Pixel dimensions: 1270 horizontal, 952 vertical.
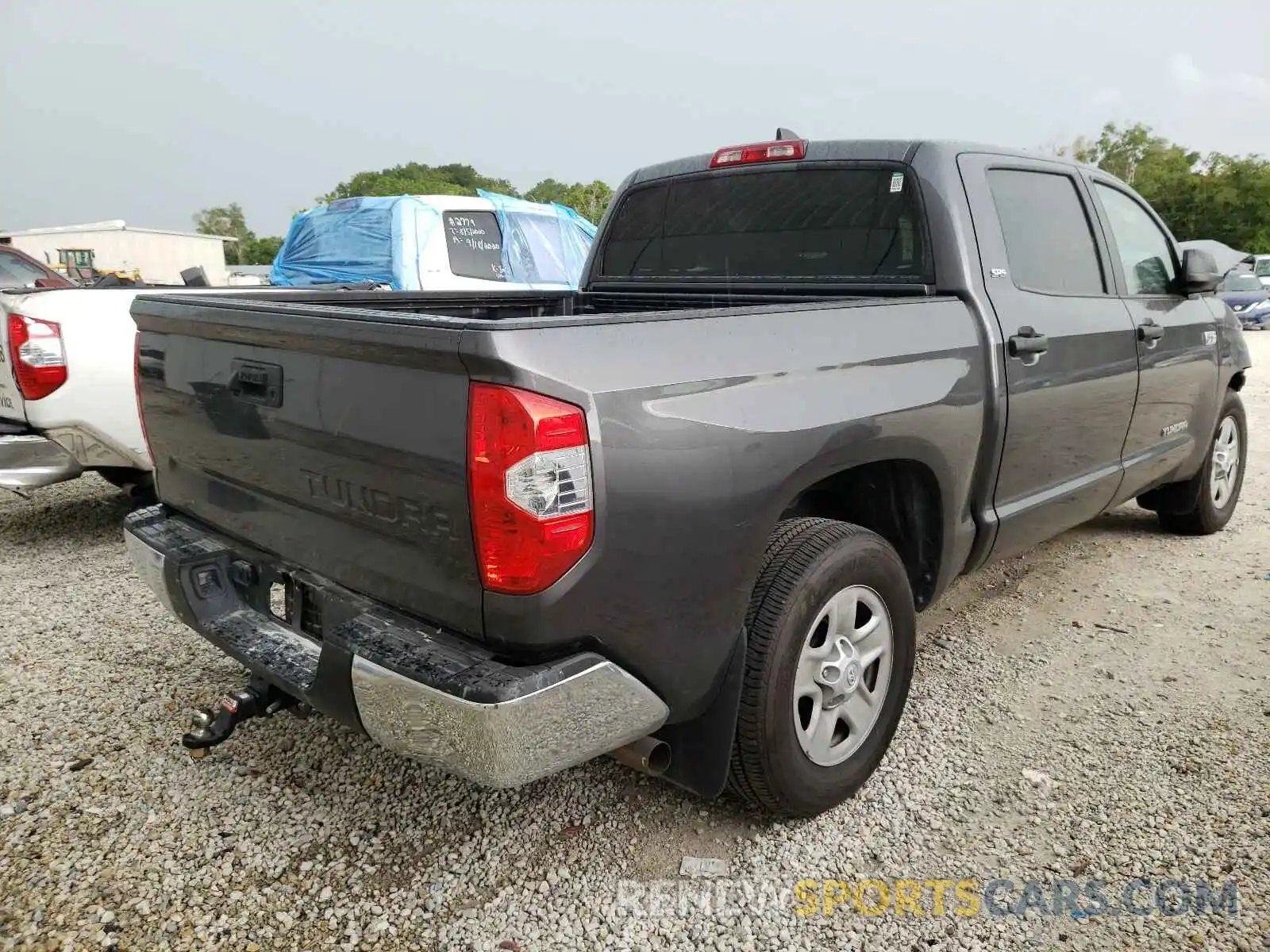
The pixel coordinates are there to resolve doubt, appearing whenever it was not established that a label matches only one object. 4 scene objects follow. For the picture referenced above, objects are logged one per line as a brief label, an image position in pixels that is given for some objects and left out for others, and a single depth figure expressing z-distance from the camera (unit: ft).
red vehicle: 25.12
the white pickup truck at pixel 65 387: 14.23
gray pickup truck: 5.89
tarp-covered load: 23.32
